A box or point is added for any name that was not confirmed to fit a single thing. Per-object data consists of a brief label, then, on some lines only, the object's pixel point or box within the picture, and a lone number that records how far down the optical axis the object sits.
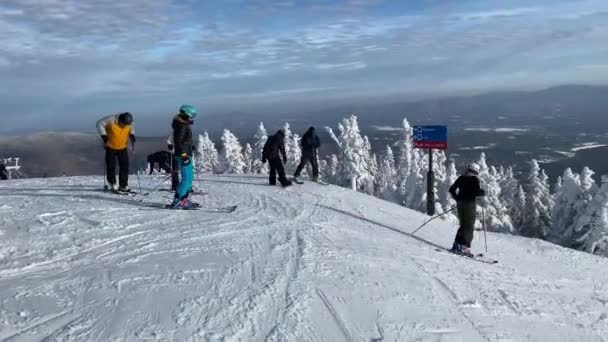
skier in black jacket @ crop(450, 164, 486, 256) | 10.34
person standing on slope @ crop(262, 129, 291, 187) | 14.02
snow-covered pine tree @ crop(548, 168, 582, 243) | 31.59
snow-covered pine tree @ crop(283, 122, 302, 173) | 49.19
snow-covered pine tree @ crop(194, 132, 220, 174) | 54.06
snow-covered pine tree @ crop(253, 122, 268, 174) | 48.76
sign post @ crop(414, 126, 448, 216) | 14.83
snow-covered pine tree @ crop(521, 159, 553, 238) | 41.75
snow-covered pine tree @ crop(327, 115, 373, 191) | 42.56
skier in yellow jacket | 11.20
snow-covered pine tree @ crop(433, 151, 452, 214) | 39.00
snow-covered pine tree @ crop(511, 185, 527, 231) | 43.78
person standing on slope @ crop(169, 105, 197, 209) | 10.43
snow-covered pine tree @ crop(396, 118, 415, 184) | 47.44
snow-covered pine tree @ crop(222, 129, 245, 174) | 49.25
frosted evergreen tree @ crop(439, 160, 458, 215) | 37.47
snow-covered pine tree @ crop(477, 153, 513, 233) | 37.25
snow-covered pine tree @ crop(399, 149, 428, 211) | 37.91
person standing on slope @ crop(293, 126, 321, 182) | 16.17
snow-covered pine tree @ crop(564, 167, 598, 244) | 29.28
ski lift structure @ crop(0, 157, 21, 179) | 24.68
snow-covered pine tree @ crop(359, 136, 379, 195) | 43.36
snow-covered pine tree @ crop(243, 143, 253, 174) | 53.36
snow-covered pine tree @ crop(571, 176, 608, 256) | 24.53
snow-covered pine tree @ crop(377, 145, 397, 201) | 51.64
